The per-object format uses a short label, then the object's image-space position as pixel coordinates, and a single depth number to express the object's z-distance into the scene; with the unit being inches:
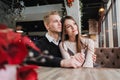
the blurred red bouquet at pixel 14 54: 6.4
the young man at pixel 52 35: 56.4
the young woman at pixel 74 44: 54.5
